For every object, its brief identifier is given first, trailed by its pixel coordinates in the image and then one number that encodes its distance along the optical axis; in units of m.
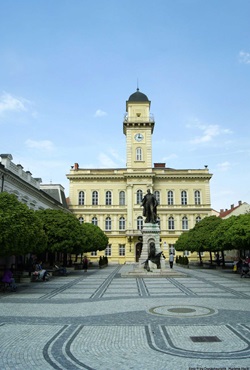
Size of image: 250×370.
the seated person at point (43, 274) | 24.40
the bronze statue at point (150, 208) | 31.67
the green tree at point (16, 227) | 17.42
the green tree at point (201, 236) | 37.32
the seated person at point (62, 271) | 30.23
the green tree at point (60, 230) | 28.33
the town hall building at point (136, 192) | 57.19
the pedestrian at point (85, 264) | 35.47
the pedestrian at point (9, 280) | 18.33
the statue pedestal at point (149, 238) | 29.92
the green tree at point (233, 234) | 25.20
